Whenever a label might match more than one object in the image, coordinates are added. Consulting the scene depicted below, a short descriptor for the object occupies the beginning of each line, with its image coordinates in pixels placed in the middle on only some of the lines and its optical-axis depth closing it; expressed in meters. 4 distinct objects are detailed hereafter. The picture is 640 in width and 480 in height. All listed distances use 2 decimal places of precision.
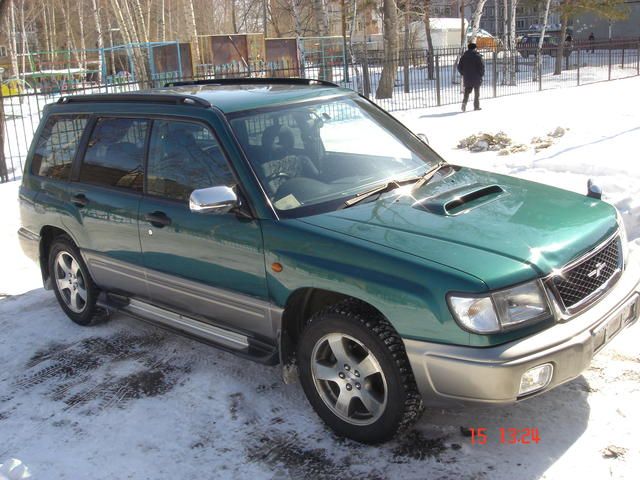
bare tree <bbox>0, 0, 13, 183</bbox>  11.33
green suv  3.16
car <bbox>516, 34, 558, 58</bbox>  45.73
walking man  18.56
